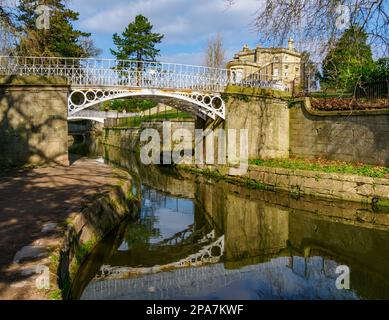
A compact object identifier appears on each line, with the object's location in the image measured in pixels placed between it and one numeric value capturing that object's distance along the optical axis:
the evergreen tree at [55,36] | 12.89
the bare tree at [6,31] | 12.18
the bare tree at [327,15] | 7.61
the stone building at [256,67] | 18.35
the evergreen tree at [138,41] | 39.25
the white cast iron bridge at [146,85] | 14.22
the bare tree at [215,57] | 42.53
